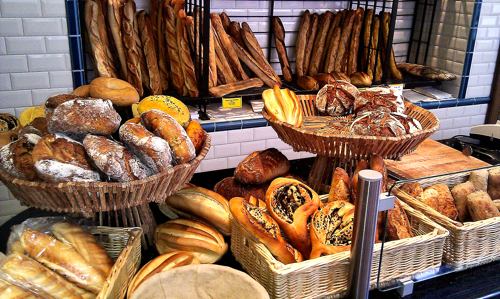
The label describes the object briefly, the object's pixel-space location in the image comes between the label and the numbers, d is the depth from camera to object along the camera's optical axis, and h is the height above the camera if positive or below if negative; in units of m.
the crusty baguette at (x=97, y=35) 2.39 -0.23
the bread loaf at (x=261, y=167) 1.42 -0.51
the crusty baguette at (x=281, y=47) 3.04 -0.33
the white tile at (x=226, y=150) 2.90 -0.93
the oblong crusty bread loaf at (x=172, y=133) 1.11 -0.33
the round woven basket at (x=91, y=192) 0.99 -0.42
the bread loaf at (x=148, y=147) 1.06 -0.34
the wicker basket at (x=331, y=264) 1.00 -0.57
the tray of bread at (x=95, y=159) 1.00 -0.36
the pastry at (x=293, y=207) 1.10 -0.49
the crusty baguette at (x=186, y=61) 2.63 -0.38
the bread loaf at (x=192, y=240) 1.17 -0.60
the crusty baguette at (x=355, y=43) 3.09 -0.30
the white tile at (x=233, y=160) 2.97 -1.01
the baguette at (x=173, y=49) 2.61 -0.31
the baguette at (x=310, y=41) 3.13 -0.29
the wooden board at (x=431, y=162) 1.93 -0.67
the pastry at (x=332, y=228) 1.05 -0.51
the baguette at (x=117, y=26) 2.45 -0.19
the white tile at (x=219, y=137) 2.81 -0.83
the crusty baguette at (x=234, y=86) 2.69 -0.53
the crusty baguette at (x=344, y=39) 3.08 -0.28
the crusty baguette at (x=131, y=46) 2.48 -0.29
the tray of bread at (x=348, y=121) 1.31 -0.36
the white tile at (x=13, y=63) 2.29 -0.36
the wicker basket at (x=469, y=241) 1.16 -0.57
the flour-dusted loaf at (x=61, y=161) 1.00 -0.36
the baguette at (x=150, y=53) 2.59 -0.33
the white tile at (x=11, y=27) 2.23 -0.19
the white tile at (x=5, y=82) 2.32 -0.46
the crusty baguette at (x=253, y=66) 2.88 -0.43
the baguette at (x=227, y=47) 2.80 -0.32
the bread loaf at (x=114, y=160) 1.02 -0.36
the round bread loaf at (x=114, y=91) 1.28 -0.27
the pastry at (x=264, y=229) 1.05 -0.51
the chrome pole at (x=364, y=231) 0.87 -0.43
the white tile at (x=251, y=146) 2.97 -0.93
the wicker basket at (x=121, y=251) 0.96 -0.56
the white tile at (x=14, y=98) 2.35 -0.54
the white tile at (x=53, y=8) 2.25 -0.10
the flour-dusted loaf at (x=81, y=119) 1.10 -0.29
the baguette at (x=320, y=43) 3.11 -0.31
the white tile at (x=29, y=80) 2.34 -0.45
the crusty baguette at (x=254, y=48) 2.90 -0.33
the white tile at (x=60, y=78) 2.37 -0.44
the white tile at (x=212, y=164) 2.93 -1.02
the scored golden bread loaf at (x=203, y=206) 1.26 -0.55
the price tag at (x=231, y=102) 2.72 -0.61
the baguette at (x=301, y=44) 3.10 -0.32
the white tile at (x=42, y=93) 2.38 -0.52
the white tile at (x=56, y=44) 2.31 -0.27
